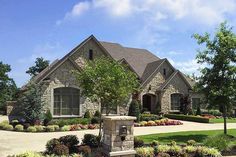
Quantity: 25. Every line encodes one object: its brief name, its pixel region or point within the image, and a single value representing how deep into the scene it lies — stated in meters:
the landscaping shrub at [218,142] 10.28
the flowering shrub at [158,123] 19.08
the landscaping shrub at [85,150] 9.18
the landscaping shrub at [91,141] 10.43
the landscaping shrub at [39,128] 16.31
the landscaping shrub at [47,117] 18.64
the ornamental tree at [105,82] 11.87
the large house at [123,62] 20.37
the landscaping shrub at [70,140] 9.95
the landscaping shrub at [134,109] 21.31
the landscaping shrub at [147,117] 20.68
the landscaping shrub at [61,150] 8.96
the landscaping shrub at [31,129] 16.12
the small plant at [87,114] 21.04
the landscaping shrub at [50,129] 16.44
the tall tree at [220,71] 13.04
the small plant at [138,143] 10.25
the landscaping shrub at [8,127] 16.60
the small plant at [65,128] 16.67
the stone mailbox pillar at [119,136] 9.02
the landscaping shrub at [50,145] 9.52
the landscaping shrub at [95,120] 18.99
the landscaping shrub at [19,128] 16.39
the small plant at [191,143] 10.85
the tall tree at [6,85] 39.61
